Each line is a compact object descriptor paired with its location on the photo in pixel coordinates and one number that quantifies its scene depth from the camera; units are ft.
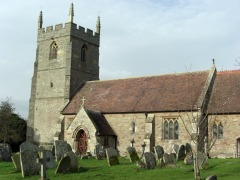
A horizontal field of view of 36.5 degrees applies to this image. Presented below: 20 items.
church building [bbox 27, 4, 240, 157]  94.94
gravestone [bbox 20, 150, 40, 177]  55.31
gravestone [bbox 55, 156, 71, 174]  56.95
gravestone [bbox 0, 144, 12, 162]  76.23
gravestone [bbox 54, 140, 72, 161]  73.97
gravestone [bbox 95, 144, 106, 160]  83.73
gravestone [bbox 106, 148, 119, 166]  68.95
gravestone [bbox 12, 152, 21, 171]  60.08
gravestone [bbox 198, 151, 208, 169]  63.87
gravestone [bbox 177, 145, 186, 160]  79.02
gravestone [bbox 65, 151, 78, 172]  58.70
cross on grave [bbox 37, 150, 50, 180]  51.34
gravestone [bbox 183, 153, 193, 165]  69.64
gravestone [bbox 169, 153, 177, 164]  67.91
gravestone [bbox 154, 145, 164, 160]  73.38
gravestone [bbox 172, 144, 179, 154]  80.64
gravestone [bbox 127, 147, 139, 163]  76.59
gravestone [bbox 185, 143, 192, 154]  82.35
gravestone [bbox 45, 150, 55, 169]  57.28
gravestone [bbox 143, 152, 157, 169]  63.29
